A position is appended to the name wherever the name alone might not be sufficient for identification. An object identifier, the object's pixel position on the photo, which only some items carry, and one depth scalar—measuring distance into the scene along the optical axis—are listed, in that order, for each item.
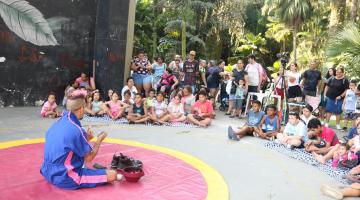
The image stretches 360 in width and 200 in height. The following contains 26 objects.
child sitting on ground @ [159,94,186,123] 8.56
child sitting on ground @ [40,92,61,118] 8.36
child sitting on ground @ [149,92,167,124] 8.56
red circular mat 3.99
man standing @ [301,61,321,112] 8.99
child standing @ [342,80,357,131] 8.60
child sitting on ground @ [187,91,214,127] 8.52
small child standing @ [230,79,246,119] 9.52
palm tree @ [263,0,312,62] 21.48
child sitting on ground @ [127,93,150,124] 8.32
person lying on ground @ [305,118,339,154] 6.18
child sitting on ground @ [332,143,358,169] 5.45
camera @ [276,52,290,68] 8.23
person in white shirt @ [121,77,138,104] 9.47
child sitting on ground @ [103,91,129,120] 8.62
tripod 8.35
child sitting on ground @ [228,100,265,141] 7.38
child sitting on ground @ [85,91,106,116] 8.80
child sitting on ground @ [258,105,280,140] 7.27
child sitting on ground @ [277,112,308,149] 6.55
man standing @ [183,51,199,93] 9.97
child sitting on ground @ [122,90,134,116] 8.82
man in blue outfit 3.98
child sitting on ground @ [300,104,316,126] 6.95
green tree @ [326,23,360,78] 7.55
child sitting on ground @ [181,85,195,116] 9.03
